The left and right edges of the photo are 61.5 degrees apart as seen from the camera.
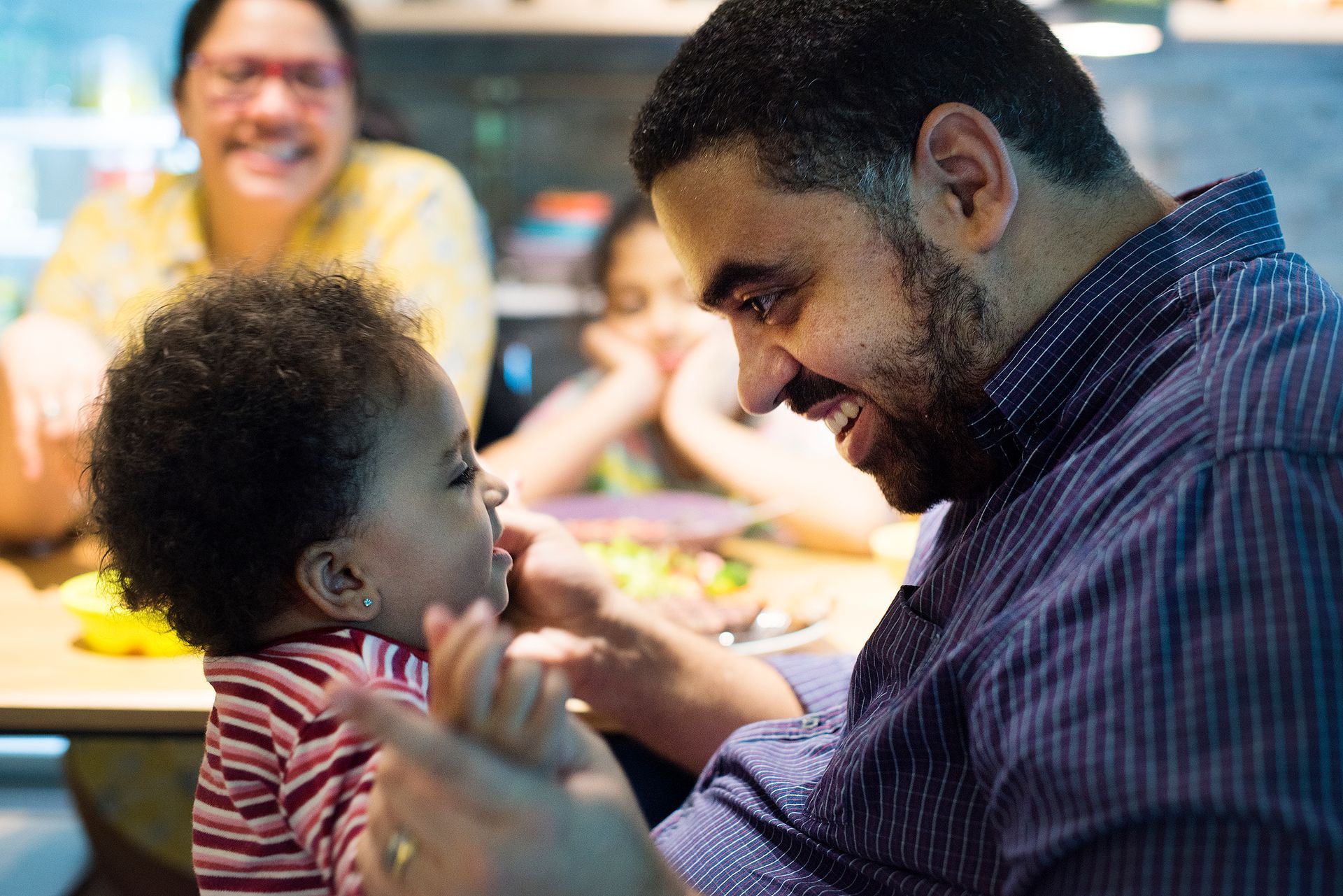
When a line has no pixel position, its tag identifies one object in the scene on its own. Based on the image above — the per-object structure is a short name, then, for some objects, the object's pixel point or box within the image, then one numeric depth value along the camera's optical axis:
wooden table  1.28
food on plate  1.49
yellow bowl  1.40
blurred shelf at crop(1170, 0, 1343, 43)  3.05
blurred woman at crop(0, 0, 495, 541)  2.19
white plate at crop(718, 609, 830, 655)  1.44
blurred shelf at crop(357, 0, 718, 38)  3.00
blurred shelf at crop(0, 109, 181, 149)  3.85
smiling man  0.61
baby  0.85
